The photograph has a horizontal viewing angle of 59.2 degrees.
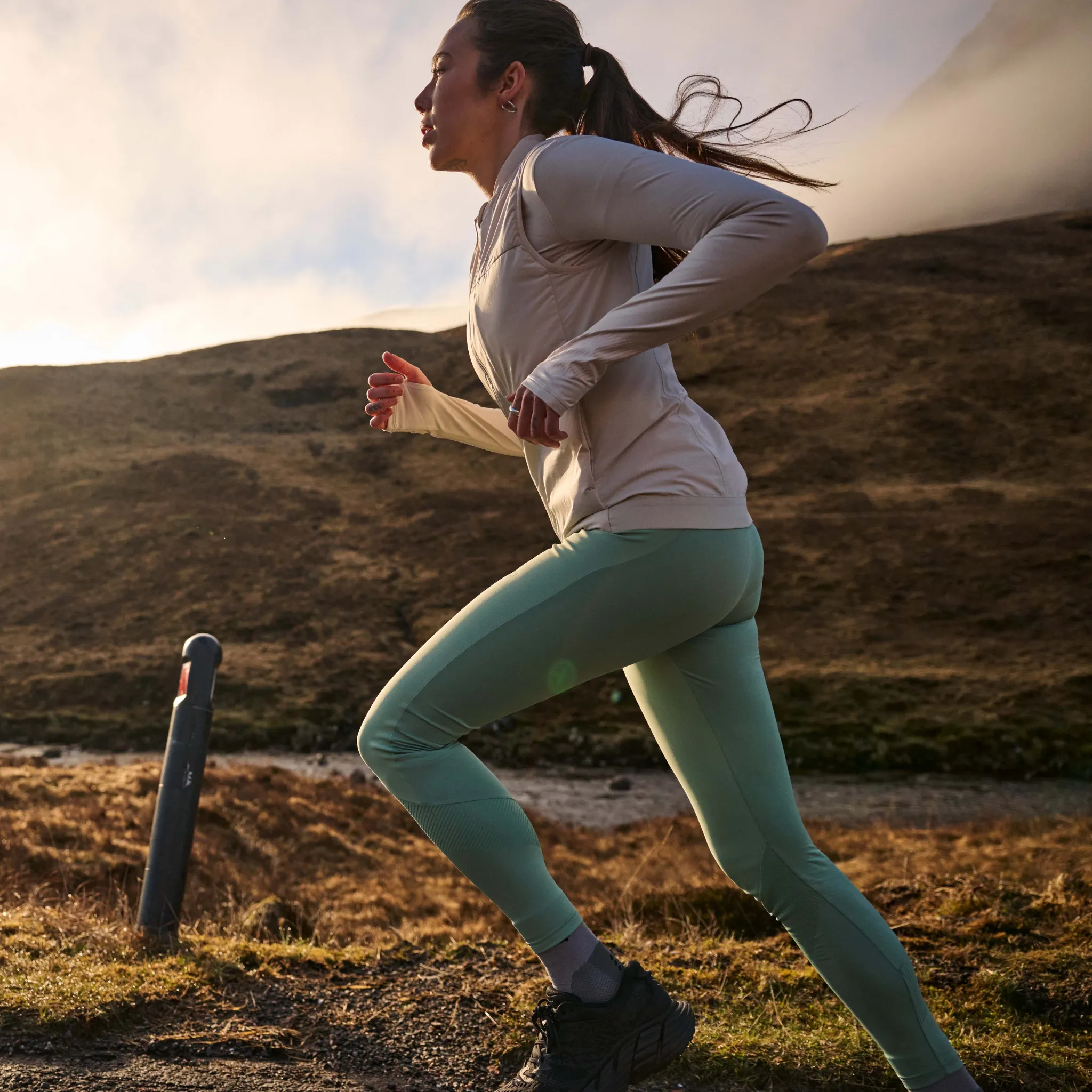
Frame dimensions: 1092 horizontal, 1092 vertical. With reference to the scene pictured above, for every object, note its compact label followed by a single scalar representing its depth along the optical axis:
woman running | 1.88
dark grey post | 4.52
